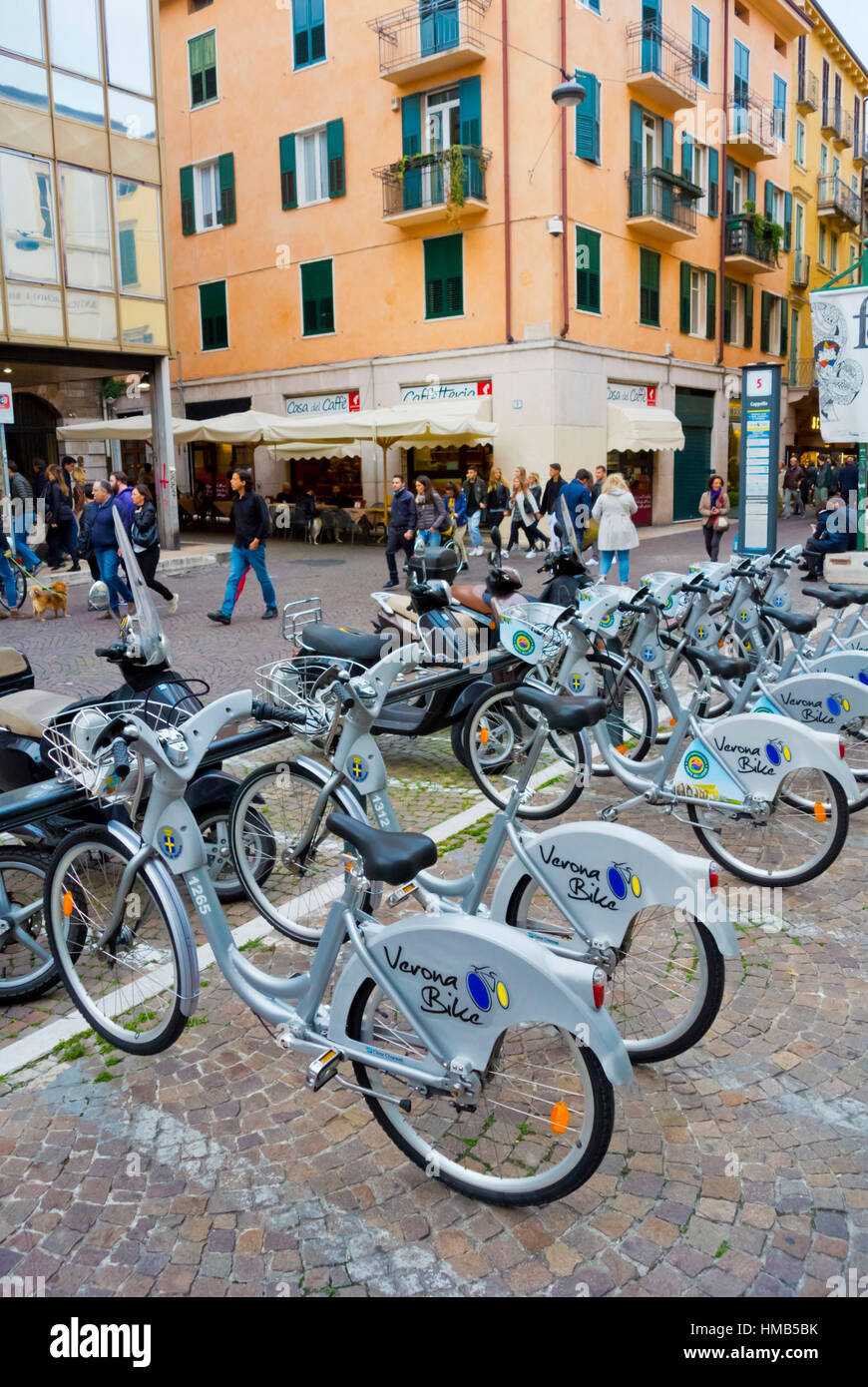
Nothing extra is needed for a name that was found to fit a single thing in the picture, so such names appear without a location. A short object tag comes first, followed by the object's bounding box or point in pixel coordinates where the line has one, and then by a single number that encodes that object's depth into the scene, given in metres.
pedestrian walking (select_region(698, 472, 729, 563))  15.82
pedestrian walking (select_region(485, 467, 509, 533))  21.33
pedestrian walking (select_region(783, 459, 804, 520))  30.30
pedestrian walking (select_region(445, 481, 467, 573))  20.81
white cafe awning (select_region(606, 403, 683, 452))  23.92
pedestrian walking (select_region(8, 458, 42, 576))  14.05
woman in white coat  14.09
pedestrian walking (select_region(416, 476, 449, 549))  16.02
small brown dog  12.39
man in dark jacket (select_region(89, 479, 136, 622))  12.30
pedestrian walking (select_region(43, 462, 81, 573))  16.50
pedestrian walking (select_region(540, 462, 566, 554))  19.73
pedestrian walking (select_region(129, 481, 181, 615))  11.42
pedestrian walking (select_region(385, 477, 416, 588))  15.52
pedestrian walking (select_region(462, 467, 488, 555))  21.61
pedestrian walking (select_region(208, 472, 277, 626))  11.59
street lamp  17.51
